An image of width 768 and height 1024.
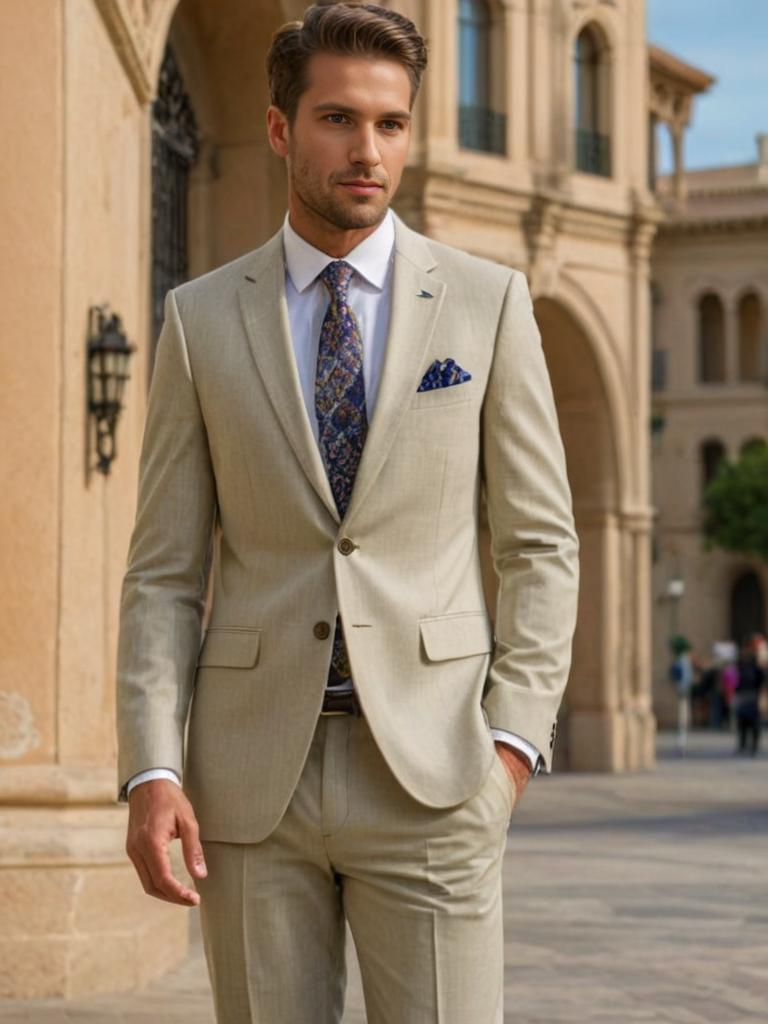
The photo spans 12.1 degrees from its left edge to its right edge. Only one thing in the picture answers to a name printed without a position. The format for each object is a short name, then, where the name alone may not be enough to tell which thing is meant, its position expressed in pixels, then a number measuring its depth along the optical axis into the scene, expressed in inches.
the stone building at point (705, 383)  3791.7
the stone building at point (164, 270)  555.2
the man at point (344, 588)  209.6
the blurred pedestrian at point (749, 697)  2188.5
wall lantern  586.2
